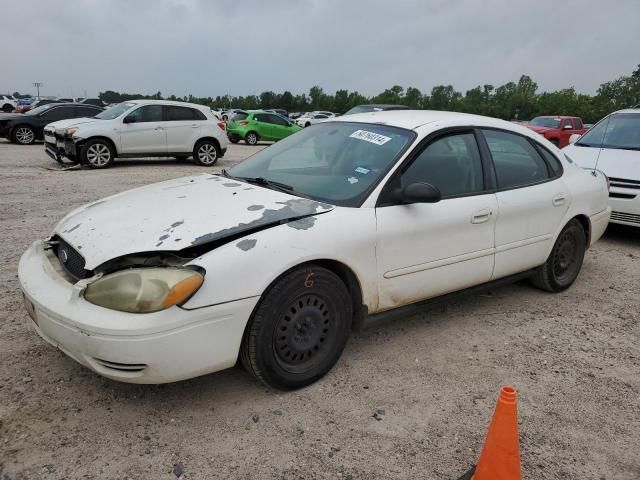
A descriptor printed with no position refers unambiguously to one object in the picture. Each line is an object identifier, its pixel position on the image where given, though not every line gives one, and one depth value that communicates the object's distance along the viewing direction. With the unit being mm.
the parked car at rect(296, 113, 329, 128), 37269
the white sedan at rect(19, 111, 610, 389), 2436
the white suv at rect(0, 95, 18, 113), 34719
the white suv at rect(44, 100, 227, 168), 11297
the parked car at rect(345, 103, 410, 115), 15231
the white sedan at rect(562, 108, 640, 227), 6145
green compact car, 21094
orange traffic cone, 2084
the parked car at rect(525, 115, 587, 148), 18891
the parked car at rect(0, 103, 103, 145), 16125
